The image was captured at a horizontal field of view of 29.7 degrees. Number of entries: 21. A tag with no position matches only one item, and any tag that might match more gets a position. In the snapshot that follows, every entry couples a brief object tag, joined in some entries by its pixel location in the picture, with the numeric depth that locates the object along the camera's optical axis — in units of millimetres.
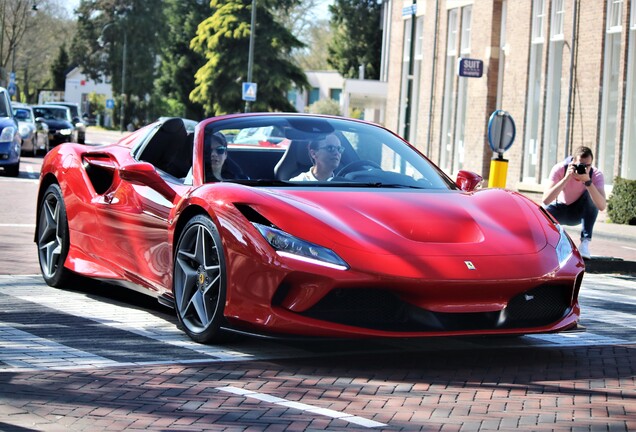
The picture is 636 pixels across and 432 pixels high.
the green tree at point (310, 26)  84562
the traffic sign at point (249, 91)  45219
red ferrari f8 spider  6039
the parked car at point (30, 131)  33559
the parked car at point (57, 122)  40562
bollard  15969
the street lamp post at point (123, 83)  90562
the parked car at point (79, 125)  40744
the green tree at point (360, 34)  75750
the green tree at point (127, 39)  95188
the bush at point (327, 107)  83938
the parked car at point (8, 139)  23875
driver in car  7234
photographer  13258
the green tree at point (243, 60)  67062
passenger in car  7215
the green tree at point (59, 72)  134375
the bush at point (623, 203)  23031
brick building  27703
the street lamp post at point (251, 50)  47272
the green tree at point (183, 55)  76812
